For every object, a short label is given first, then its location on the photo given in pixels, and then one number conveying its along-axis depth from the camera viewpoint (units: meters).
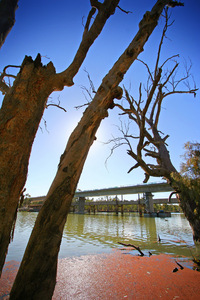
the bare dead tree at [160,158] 6.31
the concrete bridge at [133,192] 36.78
